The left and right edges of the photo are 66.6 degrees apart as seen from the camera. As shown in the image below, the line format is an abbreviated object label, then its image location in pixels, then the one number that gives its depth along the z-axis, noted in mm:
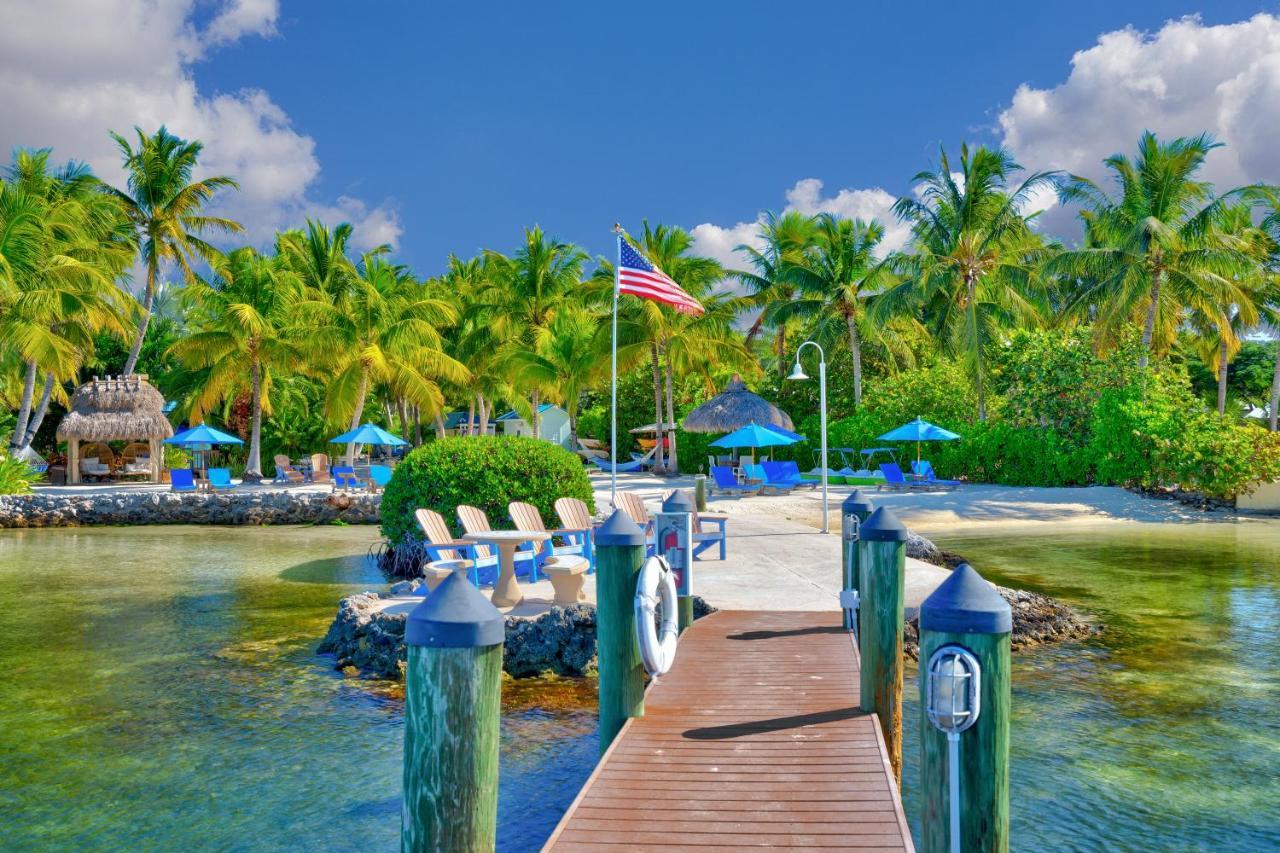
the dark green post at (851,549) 7102
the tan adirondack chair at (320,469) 29531
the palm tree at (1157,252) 26188
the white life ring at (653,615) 4973
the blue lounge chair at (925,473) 25422
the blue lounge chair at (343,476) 26250
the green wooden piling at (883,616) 5211
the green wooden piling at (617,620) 5016
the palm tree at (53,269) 25328
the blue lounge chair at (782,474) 24641
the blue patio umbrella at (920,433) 25672
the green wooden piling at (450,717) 2854
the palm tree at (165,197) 31594
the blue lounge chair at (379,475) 24359
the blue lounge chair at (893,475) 24531
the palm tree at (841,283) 31891
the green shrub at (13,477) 23203
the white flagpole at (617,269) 15484
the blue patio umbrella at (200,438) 26903
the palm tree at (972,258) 29375
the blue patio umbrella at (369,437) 28250
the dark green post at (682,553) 7547
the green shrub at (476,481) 12898
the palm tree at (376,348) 29188
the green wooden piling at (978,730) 3062
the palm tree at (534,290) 35219
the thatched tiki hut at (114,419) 30484
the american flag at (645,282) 15172
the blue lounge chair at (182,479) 24766
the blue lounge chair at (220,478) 25250
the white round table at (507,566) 9109
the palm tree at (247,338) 28625
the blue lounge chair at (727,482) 24422
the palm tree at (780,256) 36281
